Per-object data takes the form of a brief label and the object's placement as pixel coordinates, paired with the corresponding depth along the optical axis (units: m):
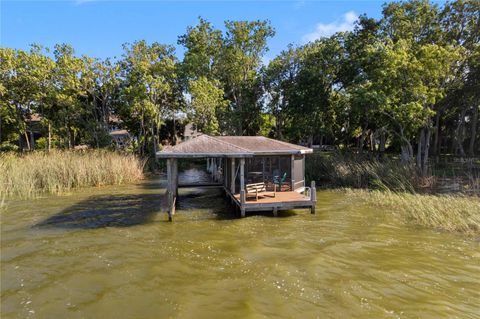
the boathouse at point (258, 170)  14.19
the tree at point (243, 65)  35.00
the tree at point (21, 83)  27.89
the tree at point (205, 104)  31.45
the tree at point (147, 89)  31.11
